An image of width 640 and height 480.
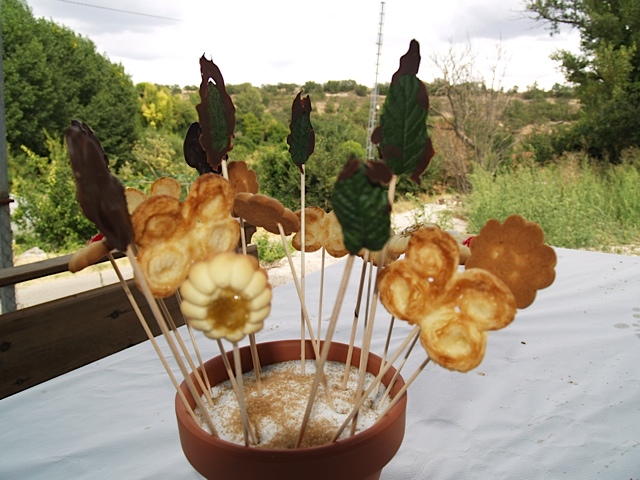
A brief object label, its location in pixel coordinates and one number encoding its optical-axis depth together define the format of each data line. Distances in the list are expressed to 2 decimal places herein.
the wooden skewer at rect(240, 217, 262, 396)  0.43
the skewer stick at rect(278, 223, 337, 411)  0.42
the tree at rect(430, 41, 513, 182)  5.44
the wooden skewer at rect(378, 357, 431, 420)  0.34
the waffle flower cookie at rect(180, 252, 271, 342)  0.27
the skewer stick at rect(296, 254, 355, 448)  0.28
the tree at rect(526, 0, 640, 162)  5.05
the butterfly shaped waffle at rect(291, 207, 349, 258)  0.48
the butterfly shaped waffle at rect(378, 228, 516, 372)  0.30
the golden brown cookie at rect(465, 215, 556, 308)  0.33
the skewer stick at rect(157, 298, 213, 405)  0.38
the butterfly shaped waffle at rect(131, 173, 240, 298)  0.31
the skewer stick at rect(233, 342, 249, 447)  0.30
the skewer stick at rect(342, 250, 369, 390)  0.41
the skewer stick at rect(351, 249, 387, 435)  0.33
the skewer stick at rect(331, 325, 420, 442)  0.32
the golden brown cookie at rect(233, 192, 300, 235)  0.39
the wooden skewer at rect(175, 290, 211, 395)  0.43
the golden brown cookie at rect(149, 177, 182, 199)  0.40
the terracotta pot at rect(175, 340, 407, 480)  0.31
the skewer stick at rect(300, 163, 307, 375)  0.45
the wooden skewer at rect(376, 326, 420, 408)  0.38
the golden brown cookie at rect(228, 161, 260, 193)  0.47
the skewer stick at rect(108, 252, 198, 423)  0.35
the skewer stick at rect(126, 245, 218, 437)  0.29
